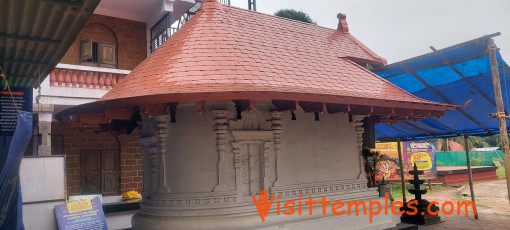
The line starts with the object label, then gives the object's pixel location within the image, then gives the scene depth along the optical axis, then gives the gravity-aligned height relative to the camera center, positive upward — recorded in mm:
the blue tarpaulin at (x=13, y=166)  4426 -23
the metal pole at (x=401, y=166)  11523 -625
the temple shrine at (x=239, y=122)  5797 +556
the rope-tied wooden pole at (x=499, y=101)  7105 +750
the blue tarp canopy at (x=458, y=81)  7750 +1372
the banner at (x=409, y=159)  19625 -761
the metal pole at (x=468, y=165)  10305 -633
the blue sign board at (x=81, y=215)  6652 -960
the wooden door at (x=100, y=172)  10953 -337
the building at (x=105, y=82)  9445 +1919
